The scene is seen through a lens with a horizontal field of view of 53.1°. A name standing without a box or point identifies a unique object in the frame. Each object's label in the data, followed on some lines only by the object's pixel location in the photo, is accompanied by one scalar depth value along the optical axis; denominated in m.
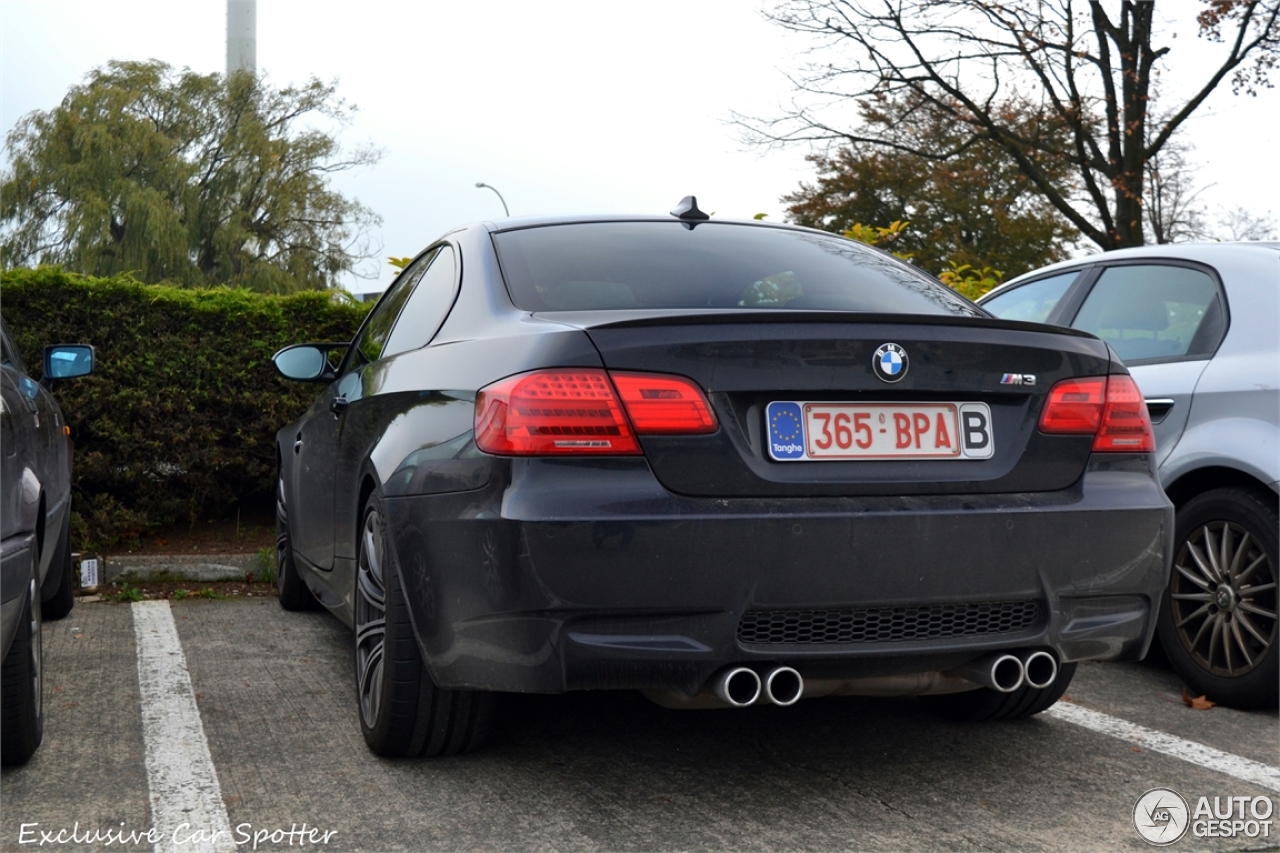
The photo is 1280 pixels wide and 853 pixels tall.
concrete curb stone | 7.02
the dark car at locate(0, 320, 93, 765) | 3.12
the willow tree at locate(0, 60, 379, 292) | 39.03
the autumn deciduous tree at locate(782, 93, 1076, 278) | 46.81
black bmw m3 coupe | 2.85
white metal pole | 42.16
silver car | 4.27
